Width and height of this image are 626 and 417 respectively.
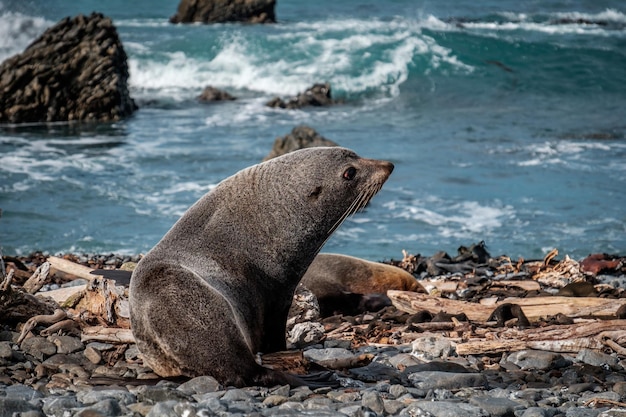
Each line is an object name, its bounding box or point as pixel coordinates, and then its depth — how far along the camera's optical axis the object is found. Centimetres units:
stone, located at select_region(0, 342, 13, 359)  1270
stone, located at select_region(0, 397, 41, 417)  1000
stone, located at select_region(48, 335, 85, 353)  1333
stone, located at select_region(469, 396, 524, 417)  1055
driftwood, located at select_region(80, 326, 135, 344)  1348
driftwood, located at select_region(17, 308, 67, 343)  1348
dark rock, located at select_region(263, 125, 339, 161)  3972
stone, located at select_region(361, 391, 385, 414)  1055
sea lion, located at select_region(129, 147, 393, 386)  1153
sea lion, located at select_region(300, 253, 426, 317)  1898
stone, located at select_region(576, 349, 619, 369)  1324
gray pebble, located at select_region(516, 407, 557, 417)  1041
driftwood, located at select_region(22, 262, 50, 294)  1528
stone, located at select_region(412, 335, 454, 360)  1384
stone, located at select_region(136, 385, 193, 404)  1055
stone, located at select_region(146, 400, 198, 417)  997
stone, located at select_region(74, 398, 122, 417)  1002
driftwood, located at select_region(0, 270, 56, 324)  1404
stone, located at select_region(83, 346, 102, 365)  1302
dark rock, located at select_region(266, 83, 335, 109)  5947
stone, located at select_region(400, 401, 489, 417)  1034
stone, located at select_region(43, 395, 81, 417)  1029
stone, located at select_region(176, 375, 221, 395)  1110
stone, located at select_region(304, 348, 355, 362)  1367
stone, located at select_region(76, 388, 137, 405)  1066
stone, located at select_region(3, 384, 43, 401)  1089
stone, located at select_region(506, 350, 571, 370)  1328
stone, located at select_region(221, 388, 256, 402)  1081
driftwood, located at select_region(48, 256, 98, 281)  1723
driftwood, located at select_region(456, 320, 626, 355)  1387
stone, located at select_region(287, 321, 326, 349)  1470
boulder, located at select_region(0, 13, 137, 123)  5503
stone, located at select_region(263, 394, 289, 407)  1080
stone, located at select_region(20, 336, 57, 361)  1305
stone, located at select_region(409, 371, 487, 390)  1197
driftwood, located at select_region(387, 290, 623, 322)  1631
